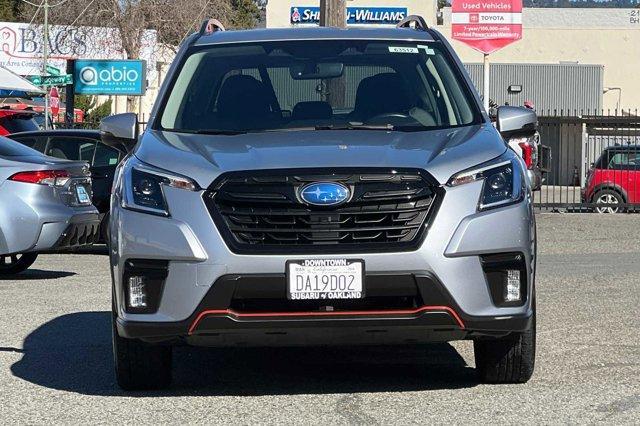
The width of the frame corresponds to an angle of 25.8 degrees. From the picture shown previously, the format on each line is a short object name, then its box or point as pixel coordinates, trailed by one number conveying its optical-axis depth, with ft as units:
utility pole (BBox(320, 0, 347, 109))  67.46
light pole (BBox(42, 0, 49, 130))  154.80
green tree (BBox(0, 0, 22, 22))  279.69
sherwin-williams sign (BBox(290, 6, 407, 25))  144.97
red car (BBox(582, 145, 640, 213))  86.94
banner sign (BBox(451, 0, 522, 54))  91.86
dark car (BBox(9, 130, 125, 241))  56.49
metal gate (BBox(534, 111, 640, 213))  81.00
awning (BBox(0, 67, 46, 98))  100.49
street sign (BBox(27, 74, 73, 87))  106.06
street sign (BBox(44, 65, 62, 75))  162.04
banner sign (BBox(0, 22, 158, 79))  156.25
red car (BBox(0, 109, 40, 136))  73.56
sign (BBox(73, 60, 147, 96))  125.59
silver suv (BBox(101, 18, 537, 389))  20.39
